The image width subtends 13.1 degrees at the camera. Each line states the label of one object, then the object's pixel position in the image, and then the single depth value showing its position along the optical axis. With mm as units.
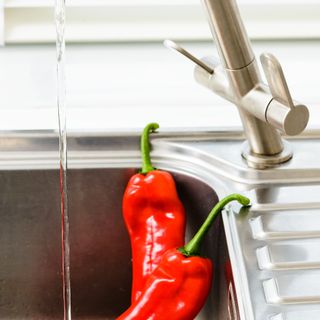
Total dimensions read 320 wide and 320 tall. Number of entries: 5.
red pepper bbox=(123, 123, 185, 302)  1473
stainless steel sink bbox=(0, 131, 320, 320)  1465
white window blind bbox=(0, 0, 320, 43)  1749
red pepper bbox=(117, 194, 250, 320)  1390
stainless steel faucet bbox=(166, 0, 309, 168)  1363
